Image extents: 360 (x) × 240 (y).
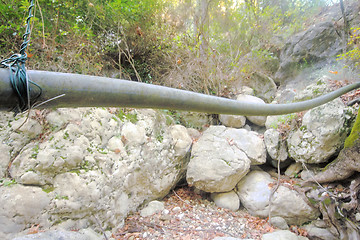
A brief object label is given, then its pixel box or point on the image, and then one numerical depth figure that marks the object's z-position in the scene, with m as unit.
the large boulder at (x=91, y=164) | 2.05
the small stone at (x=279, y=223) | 2.88
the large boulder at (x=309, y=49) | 5.81
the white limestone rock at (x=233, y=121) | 4.43
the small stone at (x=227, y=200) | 3.22
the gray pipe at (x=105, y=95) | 0.55
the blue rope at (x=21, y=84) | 0.50
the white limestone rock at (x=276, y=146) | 3.56
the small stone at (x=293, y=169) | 3.52
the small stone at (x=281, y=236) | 2.52
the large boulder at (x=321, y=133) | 2.99
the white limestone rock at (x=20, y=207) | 1.78
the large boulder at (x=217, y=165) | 3.18
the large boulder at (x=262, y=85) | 5.73
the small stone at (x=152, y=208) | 2.84
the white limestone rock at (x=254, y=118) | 4.62
